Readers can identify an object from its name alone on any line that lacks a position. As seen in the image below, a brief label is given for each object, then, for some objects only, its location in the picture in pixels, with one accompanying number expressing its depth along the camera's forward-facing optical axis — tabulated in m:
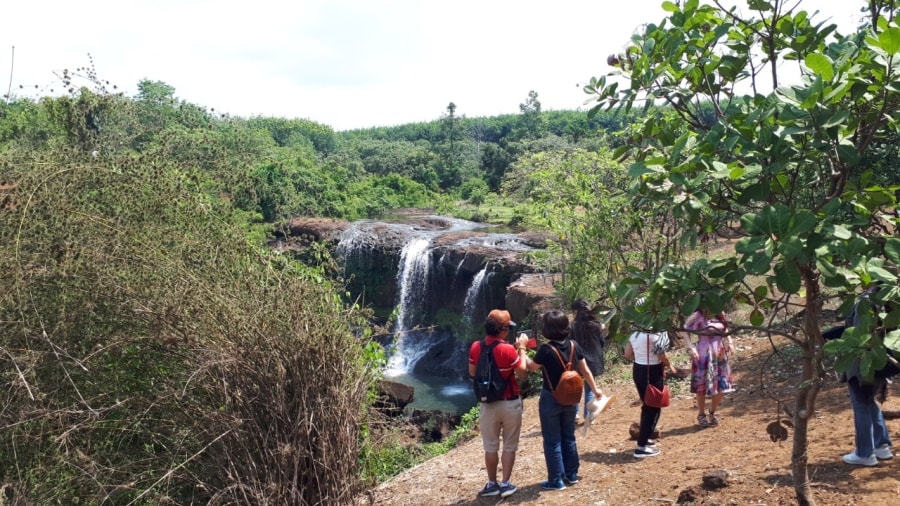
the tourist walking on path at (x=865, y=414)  4.64
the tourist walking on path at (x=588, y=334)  6.75
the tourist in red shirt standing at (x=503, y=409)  5.23
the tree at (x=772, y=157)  2.66
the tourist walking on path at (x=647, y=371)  5.93
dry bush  5.01
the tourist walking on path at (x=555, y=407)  5.29
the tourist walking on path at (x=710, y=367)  6.48
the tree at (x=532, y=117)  57.66
